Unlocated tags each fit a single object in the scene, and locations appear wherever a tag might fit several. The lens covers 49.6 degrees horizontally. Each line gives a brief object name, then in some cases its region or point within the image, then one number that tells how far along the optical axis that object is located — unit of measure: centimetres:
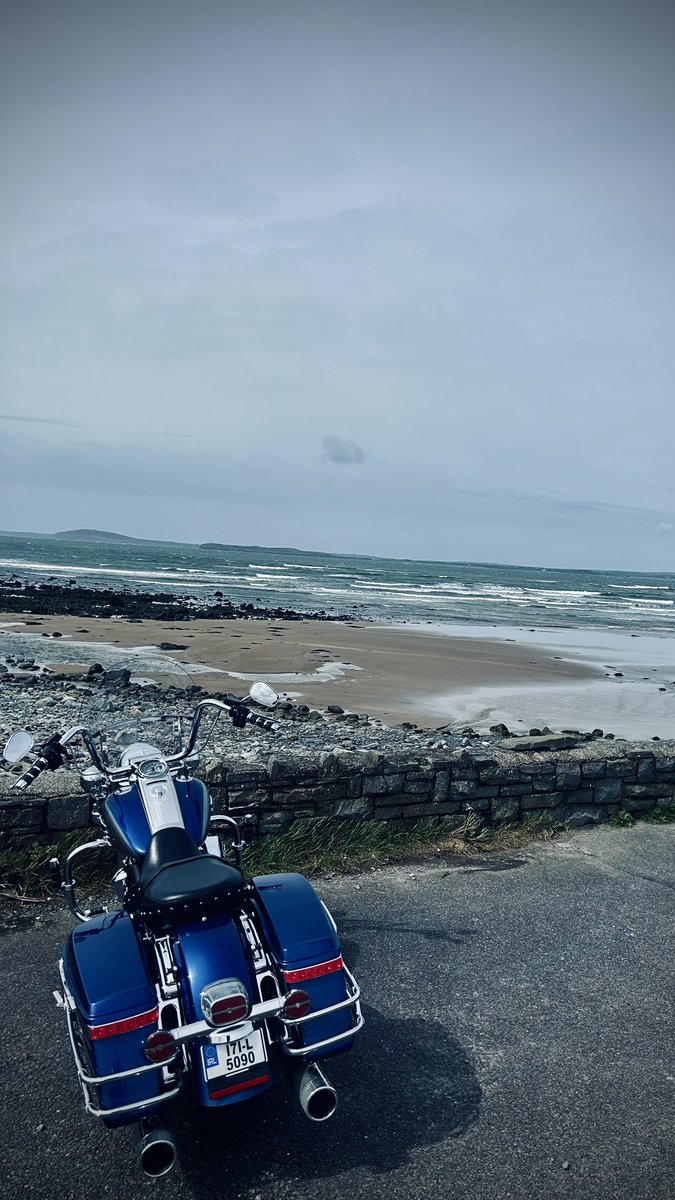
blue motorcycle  239
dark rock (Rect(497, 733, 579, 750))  642
